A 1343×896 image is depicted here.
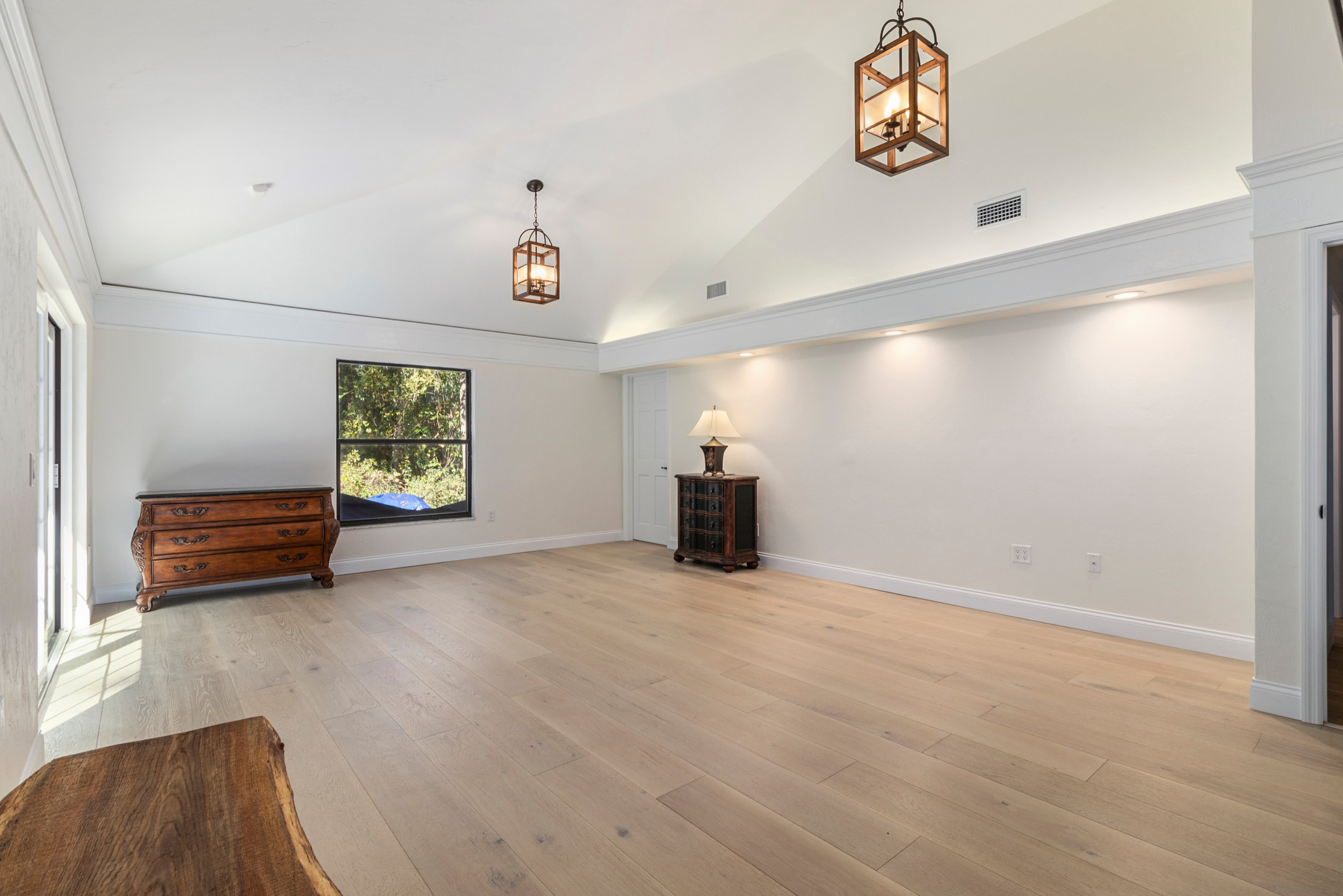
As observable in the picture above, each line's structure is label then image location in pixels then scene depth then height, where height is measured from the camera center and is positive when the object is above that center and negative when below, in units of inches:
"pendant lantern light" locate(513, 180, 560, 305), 171.3 +47.0
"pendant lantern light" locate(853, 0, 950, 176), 80.0 +43.4
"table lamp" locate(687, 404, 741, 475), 232.7 +4.4
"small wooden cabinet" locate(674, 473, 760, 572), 223.5 -26.7
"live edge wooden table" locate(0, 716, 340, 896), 30.9 -20.6
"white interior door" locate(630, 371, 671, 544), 280.1 -4.3
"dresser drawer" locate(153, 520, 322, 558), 177.3 -25.4
